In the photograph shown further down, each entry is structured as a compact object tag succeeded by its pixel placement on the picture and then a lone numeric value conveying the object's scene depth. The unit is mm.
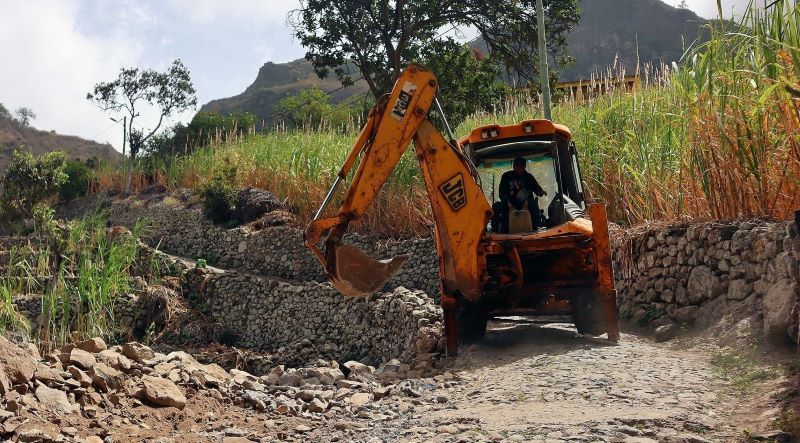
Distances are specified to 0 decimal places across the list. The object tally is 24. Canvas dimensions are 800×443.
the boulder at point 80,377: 6191
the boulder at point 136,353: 7309
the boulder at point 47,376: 6004
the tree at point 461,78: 19875
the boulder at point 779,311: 6586
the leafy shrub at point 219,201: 21094
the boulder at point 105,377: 6289
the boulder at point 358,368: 8875
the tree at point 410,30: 19812
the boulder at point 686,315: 9227
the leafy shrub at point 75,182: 31288
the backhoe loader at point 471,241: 7902
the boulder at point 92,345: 7354
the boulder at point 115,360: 6848
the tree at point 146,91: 31441
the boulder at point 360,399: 7159
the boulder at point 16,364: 5801
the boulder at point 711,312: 8695
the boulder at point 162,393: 6453
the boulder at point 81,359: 6492
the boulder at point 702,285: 8914
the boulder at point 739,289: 8188
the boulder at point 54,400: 5742
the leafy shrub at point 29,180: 25562
